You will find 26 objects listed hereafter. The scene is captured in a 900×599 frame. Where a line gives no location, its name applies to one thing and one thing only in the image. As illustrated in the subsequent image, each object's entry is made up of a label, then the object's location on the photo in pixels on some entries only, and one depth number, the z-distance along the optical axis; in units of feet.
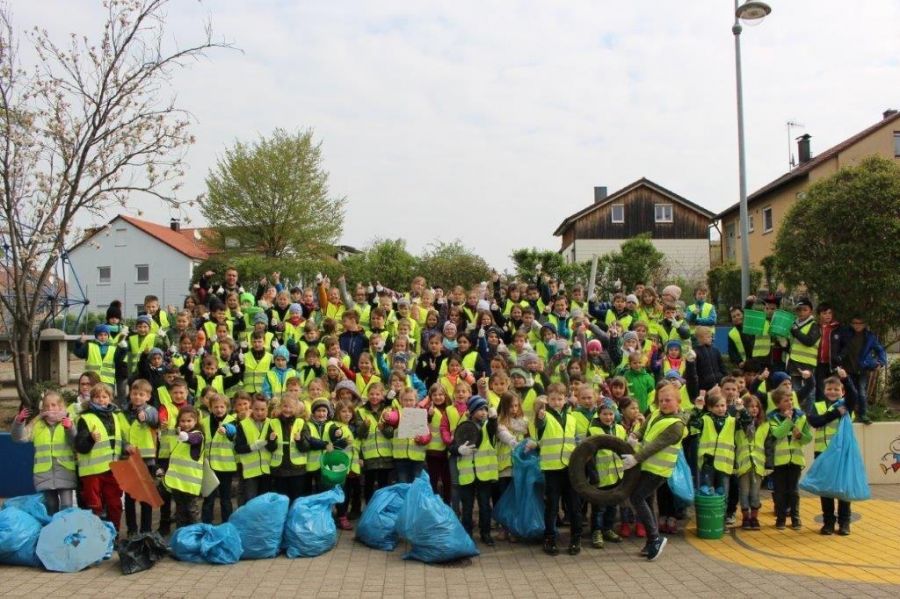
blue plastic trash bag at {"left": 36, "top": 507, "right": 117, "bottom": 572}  21.48
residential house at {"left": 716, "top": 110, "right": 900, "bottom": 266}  101.61
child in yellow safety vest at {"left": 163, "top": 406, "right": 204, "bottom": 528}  24.02
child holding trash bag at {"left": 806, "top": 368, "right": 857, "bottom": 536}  25.04
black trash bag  21.27
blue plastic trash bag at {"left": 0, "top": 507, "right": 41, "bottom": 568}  21.63
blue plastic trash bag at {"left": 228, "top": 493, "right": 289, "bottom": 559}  22.68
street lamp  48.61
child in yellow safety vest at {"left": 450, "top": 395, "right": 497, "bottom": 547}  24.36
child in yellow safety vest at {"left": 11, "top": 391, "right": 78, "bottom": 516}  23.99
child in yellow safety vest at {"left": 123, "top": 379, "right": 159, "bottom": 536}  25.16
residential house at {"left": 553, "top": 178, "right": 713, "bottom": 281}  142.10
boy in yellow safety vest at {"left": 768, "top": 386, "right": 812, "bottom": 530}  25.93
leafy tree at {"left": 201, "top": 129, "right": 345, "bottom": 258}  135.13
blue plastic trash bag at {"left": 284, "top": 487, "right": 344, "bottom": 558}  22.95
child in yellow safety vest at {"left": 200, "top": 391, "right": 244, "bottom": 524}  25.12
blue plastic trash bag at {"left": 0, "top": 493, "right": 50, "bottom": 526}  22.95
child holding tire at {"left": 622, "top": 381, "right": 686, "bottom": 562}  22.63
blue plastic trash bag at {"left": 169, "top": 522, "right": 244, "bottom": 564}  21.95
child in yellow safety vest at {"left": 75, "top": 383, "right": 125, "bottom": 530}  24.06
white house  170.60
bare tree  40.45
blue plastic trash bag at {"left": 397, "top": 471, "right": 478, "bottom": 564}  22.00
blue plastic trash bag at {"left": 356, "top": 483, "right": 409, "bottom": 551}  23.65
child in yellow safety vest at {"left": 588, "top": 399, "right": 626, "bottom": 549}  24.11
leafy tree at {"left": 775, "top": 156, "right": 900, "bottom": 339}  38.22
